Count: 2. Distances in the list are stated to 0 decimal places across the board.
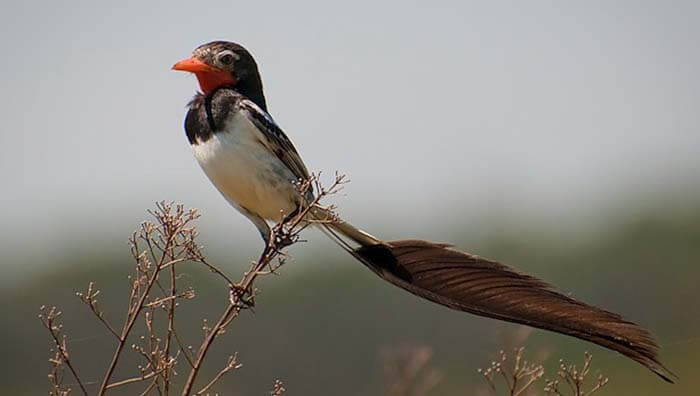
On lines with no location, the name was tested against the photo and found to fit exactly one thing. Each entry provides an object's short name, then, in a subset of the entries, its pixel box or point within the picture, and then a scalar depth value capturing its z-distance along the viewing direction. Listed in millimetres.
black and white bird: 9078
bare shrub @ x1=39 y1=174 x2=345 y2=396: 8086
